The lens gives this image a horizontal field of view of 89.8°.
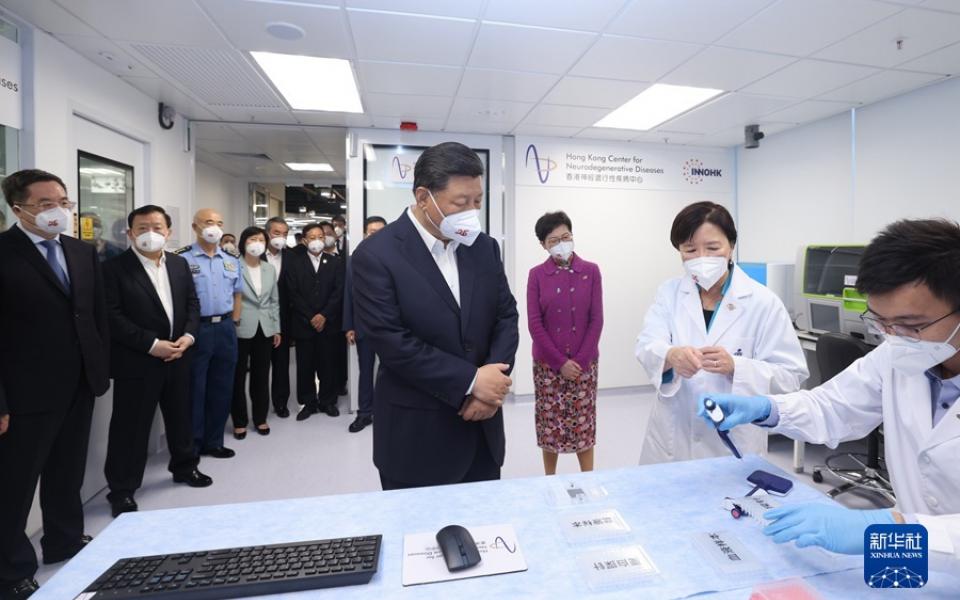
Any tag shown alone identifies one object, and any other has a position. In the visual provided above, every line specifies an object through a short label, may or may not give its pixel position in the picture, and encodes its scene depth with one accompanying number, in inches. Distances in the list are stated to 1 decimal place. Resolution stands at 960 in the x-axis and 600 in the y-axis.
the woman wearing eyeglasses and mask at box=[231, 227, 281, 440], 151.9
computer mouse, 35.6
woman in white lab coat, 64.3
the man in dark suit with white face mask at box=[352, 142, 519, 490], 55.9
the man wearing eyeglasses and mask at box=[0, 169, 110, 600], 80.0
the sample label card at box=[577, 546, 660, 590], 34.5
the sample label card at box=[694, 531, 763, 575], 35.7
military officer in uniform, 130.0
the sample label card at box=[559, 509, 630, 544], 39.8
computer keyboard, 33.4
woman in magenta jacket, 109.1
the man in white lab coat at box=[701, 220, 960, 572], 36.6
